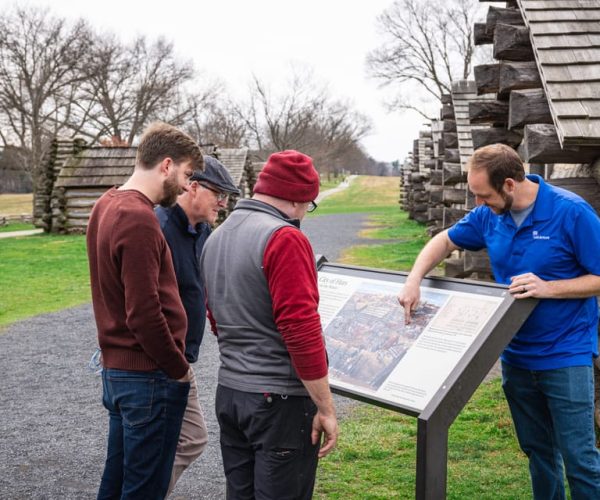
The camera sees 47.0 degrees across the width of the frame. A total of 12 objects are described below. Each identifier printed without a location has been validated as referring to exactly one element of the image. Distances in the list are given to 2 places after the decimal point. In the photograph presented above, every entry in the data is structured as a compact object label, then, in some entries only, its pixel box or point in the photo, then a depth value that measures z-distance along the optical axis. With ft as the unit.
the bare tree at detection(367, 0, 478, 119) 168.14
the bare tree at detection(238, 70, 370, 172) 205.26
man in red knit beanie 8.68
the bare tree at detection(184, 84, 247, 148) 177.20
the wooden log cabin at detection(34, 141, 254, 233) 82.38
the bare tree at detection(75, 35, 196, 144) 136.56
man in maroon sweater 9.20
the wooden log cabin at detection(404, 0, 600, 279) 15.19
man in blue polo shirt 10.48
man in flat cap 11.39
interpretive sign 9.59
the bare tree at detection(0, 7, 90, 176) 122.72
